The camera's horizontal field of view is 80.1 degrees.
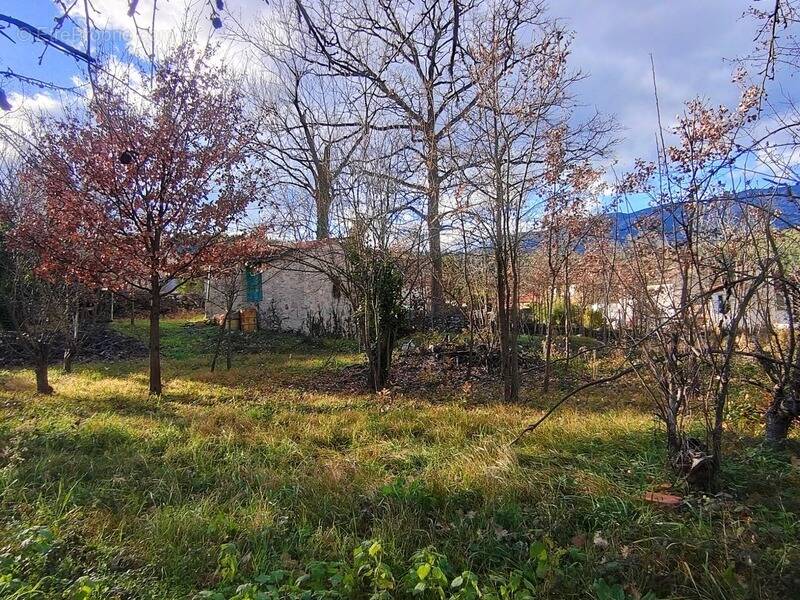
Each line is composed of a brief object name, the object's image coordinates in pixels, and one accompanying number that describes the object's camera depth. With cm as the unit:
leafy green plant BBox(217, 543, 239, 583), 221
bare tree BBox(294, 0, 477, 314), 694
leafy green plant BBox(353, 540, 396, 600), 211
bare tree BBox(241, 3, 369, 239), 809
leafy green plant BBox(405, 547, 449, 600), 204
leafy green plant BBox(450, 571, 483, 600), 198
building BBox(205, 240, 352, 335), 1445
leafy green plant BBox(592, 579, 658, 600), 193
